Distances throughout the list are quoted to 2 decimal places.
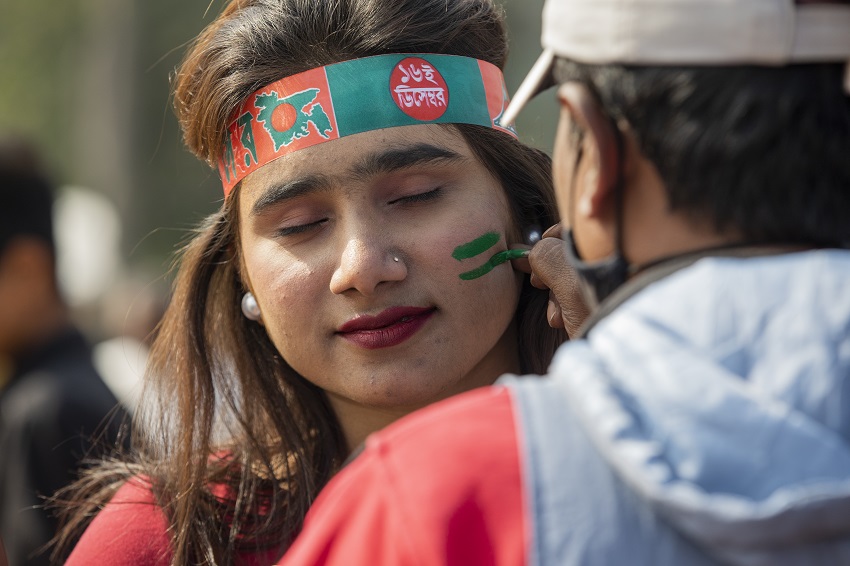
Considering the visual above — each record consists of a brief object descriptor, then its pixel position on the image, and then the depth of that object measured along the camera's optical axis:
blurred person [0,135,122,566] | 6.95
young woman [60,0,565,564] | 4.39
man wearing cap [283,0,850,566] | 2.14
